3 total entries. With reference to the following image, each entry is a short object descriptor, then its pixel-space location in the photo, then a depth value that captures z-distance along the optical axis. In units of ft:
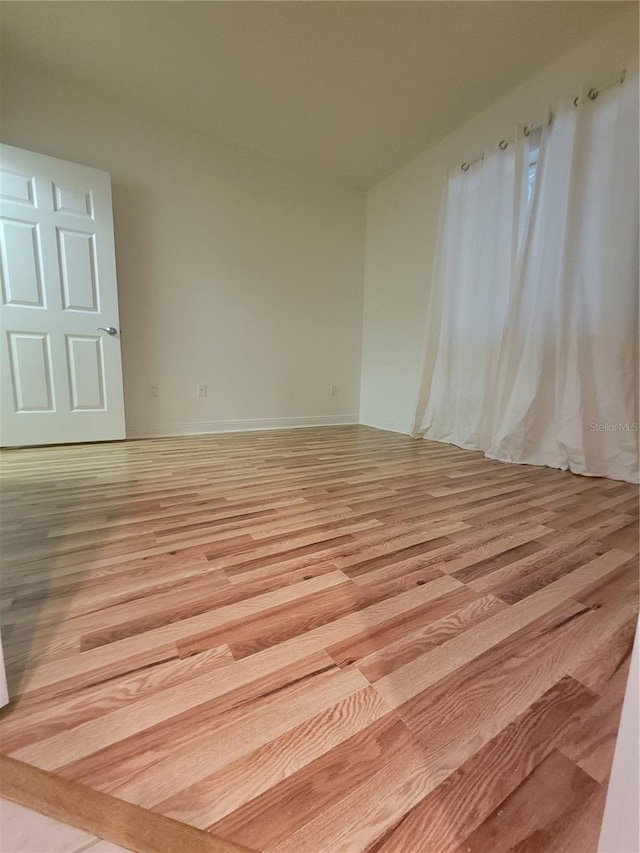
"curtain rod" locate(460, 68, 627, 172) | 6.21
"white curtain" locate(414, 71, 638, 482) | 6.34
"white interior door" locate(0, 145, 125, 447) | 7.69
